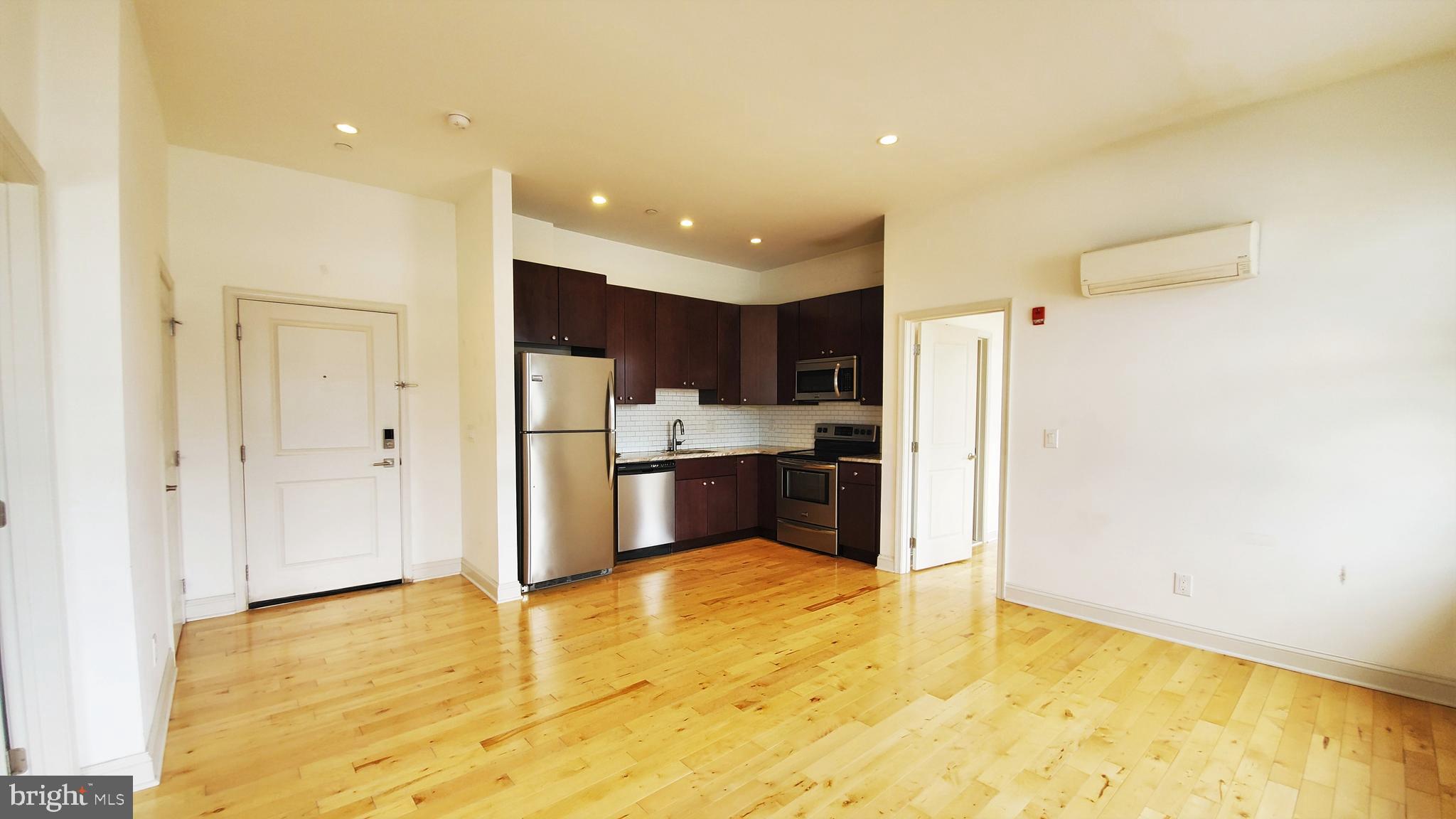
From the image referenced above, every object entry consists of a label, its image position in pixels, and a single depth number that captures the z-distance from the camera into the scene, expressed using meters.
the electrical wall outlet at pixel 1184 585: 3.09
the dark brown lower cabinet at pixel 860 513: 4.68
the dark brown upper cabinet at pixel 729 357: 5.80
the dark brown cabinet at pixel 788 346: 5.65
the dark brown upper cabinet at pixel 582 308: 4.52
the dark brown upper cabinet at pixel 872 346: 4.89
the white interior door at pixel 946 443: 4.46
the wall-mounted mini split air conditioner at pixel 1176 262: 2.79
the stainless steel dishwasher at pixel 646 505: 4.75
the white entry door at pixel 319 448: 3.66
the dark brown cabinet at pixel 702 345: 5.57
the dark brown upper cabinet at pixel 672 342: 5.36
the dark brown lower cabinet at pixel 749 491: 5.52
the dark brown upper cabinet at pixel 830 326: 5.12
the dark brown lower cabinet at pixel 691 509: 5.07
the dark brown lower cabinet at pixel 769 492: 5.51
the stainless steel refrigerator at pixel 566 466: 3.99
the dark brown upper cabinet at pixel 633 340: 5.05
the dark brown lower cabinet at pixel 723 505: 5.31
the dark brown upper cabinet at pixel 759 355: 5.82
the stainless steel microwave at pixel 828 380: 5.14
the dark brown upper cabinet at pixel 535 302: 4.27
